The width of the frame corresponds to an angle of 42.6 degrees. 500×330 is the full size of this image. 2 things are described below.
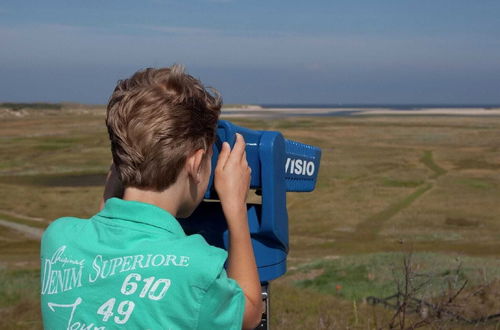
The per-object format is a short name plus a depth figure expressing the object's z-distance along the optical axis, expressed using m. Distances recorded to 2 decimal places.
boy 1.42
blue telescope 1.82
